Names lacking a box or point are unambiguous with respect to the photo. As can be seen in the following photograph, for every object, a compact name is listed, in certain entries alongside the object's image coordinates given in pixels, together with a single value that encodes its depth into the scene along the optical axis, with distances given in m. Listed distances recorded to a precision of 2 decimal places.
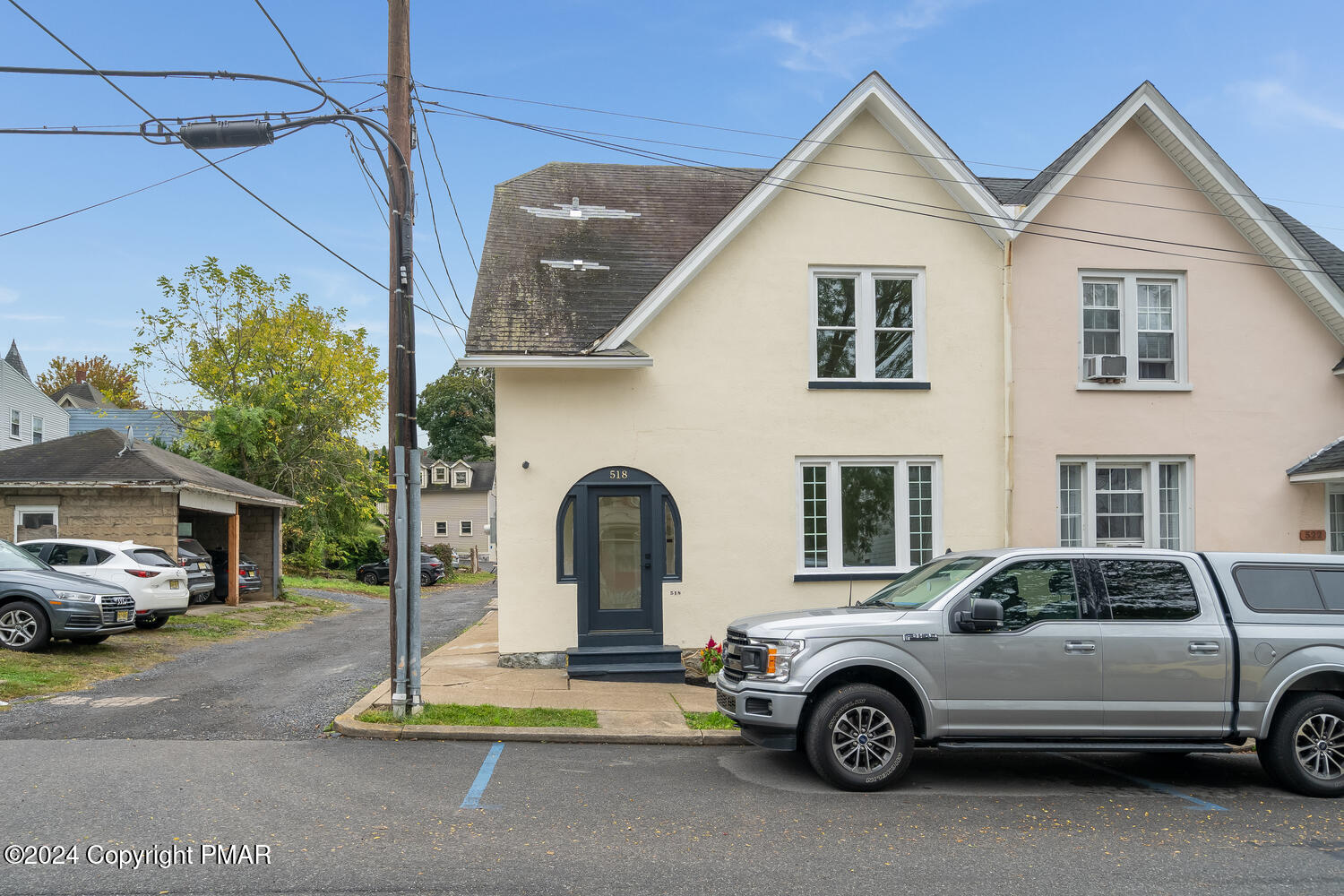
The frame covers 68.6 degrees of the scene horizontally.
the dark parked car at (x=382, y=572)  40.88
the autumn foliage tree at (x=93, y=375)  65.50
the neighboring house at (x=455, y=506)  65.69
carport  20.42
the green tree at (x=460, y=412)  73.69
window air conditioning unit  13.80
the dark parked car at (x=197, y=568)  21.50
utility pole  9.68
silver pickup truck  7.69
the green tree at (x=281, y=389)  35.72
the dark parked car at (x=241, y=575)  25.78
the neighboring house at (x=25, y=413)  41.22
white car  16.70
